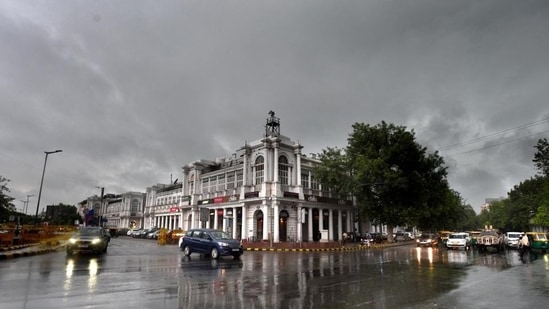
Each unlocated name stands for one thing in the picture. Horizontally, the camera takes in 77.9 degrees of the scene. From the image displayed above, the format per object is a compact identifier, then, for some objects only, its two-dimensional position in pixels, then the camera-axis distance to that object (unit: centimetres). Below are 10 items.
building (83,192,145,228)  8856
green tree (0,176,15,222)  2986
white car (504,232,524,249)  3824
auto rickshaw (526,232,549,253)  3158
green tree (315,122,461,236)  3909
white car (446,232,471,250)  3450
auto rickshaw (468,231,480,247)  3688
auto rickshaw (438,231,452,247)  5140
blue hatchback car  1934
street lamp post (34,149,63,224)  3569
